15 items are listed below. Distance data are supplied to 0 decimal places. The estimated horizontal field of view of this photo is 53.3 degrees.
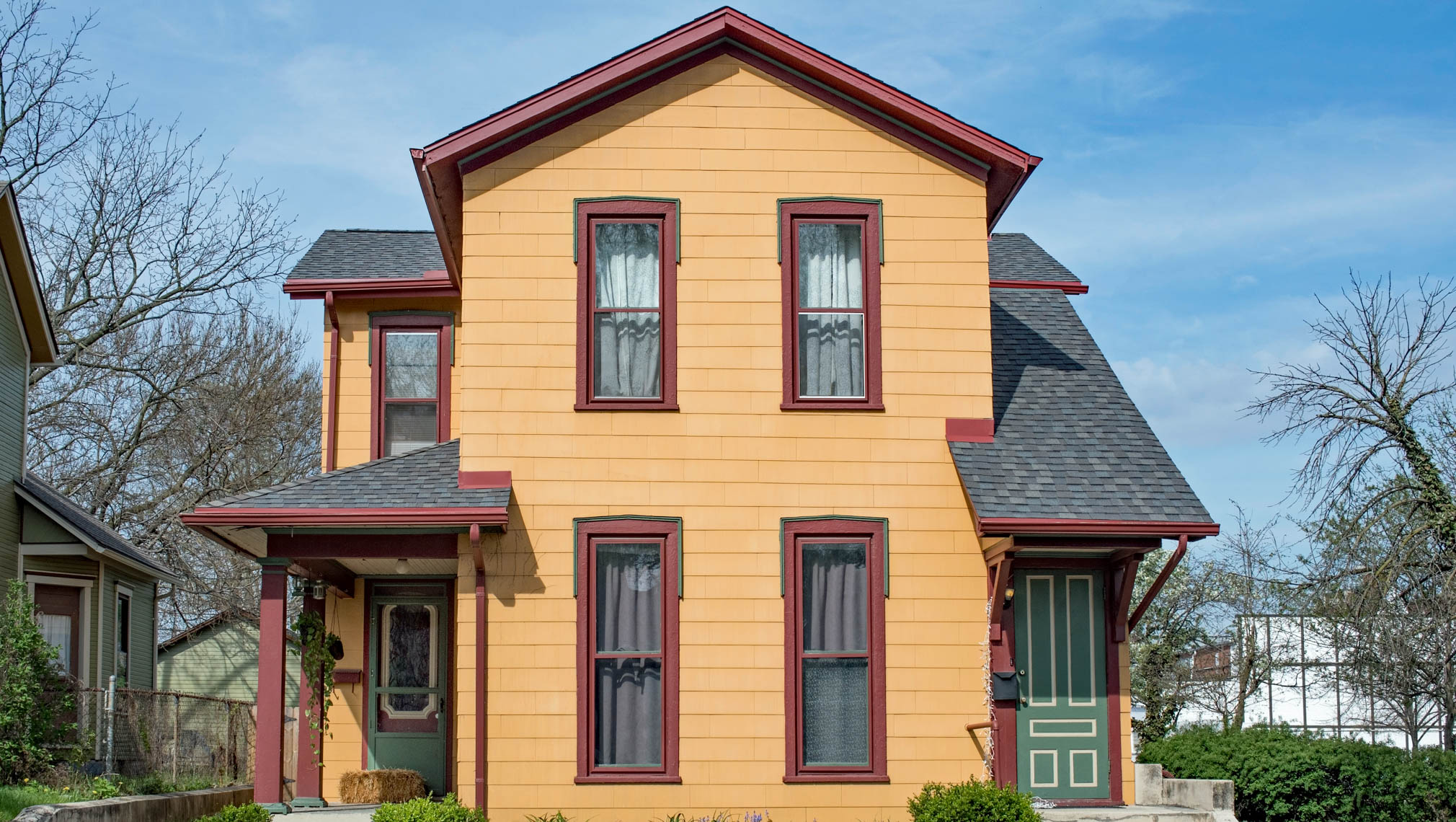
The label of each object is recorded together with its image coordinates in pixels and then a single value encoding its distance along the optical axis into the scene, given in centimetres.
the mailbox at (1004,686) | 1311
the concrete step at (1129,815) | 1281
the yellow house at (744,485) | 1308
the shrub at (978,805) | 1205
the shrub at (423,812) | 1188
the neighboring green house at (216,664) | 3591
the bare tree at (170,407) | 3039
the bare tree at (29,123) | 2856
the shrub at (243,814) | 1232
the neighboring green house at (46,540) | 2075
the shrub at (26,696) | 1703
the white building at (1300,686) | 2098
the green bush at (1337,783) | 1590
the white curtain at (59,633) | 2125
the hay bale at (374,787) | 1520
